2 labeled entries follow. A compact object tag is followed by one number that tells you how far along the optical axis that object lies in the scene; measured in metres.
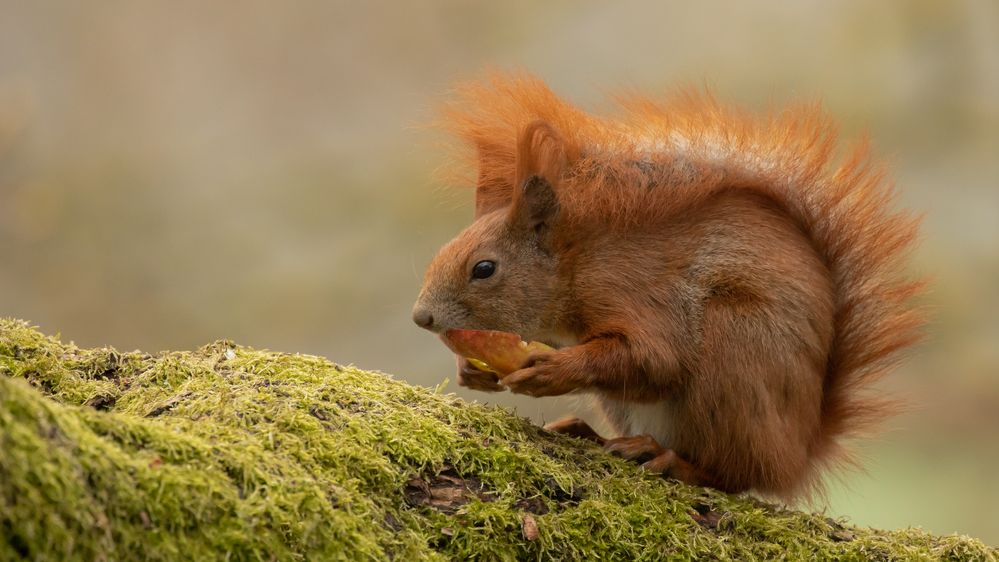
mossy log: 4.67
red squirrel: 4.82
